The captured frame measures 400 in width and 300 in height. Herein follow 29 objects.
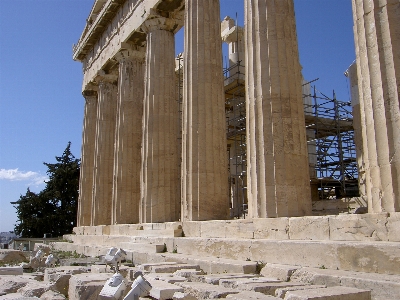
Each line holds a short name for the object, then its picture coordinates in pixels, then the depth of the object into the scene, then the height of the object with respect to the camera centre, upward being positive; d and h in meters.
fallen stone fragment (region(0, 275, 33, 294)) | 7.19 -1.04
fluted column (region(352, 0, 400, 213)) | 6.94 +1.98
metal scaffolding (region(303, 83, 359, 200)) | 19.08 +3.08
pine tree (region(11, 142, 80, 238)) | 36.53 +1.38
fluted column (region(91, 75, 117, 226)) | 22.03 +3.54
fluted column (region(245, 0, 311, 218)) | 9.46 +2.31
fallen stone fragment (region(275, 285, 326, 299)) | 5.45 -0.93
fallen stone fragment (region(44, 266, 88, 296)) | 7.71 -1.05
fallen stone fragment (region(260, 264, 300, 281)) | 7.06 -0.92
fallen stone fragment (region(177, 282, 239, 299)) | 5.49 -0.96
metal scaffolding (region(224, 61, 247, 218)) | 20.86 +5.01
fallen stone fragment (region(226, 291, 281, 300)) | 4.99 -0.93
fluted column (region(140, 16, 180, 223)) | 15.75 +3.40
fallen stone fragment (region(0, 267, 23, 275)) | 9.78 -1.08
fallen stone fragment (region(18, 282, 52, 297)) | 6.60 -1.05
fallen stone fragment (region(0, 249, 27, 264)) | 14.68 -1.14
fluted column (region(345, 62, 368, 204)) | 16.45 +3.76
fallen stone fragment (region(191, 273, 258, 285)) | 6.70 -0.96
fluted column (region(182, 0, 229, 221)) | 12.60 +2.99
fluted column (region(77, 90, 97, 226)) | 24.36 +3.61
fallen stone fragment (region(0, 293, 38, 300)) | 5.71 -1.03
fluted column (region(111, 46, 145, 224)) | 18.88 +3.75
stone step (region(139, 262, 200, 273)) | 8.30 -0.94
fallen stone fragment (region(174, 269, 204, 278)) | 7.52 -0.95
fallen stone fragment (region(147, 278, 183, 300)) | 5.83 -0.97
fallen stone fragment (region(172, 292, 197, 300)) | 5.30 -0.96
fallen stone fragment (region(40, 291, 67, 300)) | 6.23 -1.09
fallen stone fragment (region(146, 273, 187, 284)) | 6.82 -0.96
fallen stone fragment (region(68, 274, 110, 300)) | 6.13 -0.95
